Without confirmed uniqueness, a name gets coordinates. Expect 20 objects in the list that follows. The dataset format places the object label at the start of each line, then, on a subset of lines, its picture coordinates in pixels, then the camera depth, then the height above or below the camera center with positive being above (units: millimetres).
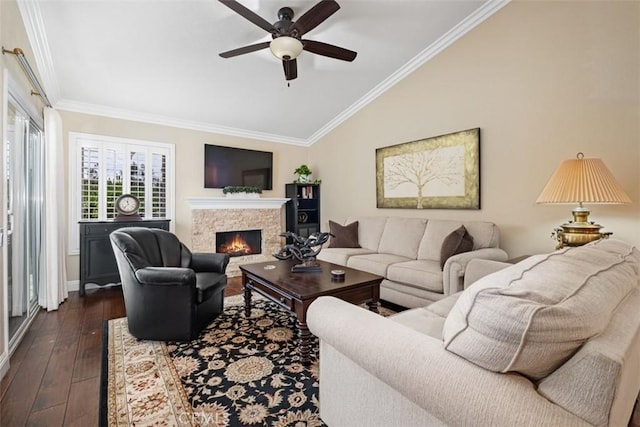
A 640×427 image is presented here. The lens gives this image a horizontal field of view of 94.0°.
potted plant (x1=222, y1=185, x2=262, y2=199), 4887 +333
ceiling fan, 2211 +1481
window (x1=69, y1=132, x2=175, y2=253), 3857 +494
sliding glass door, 2349 -19
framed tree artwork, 3416 +487
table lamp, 2082 +135
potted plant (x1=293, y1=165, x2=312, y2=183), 5582 +714
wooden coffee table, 2086 -587
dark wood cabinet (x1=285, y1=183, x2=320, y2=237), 5406 +56
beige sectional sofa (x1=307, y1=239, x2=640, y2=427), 680 -388
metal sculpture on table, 2769 -364
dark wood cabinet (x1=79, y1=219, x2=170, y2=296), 3617 -520
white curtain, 3098 -77
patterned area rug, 1557 -1059
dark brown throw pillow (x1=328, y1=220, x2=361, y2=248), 4215 -356
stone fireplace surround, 4598 -156
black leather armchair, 2312 -678
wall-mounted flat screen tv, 4816 +752
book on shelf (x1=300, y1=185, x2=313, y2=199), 5574 +360
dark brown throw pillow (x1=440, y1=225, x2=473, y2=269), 2881 -330
